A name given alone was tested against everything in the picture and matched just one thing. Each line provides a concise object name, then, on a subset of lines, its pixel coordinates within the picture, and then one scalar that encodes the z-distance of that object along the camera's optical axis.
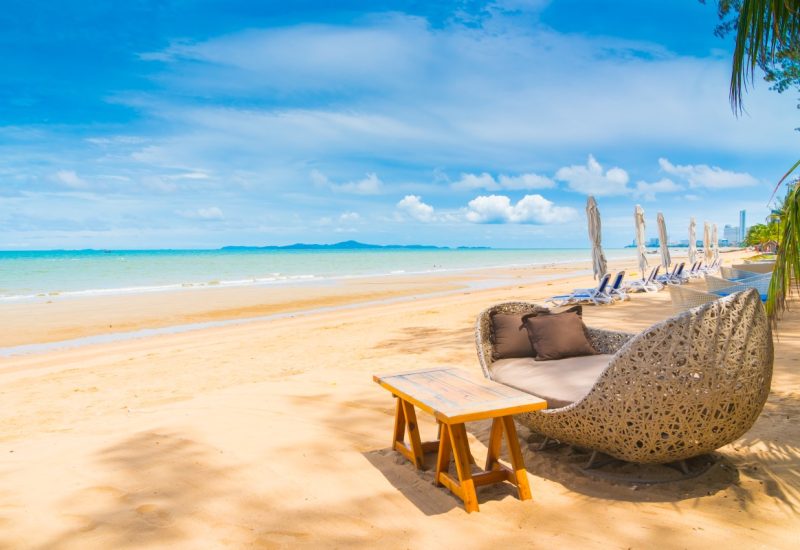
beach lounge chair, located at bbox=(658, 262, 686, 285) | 14.33
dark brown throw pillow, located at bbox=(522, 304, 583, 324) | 4.33
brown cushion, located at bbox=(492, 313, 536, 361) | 4.30
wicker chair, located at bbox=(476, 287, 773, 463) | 2.61
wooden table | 2.72
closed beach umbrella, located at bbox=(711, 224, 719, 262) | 23.64
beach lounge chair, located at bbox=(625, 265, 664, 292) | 12.78
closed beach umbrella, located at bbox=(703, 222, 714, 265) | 20.72
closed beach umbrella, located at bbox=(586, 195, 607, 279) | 13.18
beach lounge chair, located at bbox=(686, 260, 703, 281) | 17.03
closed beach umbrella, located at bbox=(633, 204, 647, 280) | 14.87
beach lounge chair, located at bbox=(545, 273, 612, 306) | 11.22
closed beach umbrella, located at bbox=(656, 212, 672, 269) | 16.28
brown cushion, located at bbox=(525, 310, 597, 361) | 4.11
